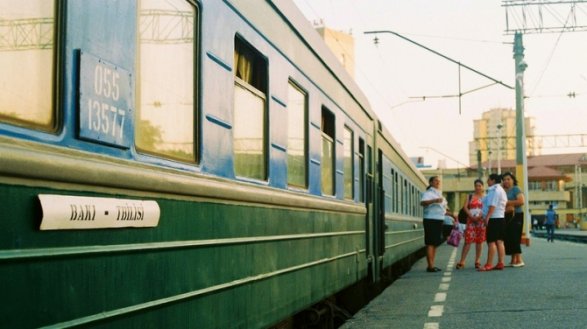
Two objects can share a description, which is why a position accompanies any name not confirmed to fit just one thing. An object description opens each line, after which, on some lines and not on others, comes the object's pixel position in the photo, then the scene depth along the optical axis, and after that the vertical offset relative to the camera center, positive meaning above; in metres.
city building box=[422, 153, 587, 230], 99.00 +3.59
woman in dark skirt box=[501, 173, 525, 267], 13.69 -0.05
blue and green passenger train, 2.69 +0.22
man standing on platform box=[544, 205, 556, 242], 36.27 -0.19
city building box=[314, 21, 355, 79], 98.61 +20.00
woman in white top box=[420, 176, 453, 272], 13.53 +0.03
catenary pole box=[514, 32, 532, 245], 25.75 +2.69
